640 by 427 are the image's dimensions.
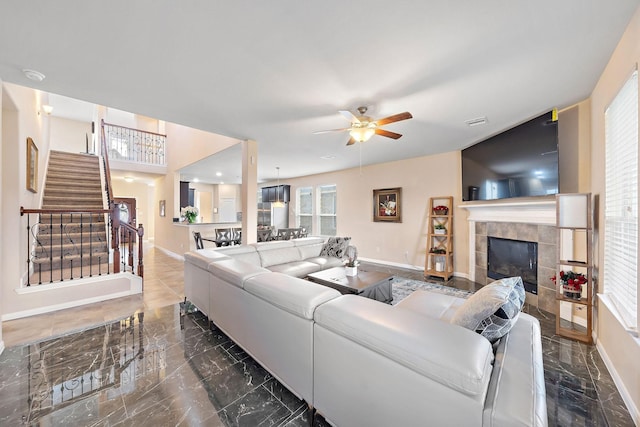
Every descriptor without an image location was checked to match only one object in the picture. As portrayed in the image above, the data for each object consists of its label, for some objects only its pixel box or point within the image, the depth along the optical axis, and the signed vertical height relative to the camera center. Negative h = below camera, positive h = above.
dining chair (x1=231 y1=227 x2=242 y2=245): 5.45 -0.52
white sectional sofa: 0.95 -0.69
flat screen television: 3.05 +0.75
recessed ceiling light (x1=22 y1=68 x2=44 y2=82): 2.19 +1.24
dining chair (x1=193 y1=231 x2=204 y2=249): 5.54 -0.62
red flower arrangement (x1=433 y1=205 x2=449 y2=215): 5.02 +0.09
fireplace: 3.56 -0.71
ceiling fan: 2.67 +1.01
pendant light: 7.83 +0.56
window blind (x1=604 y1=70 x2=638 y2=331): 1.76 +0.12
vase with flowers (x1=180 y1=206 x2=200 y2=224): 6.51 -0.04
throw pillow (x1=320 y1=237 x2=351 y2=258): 4.79 -0.66
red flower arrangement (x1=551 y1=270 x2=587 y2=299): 2.55 -0.71
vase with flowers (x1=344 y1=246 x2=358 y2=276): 3.36 -0.75
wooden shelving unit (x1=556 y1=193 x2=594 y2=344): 2.45 -0.48
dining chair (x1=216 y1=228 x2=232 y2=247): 5.26 -0.51
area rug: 3.88 -1.26
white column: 4.23 +0.37
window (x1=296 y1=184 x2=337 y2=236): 7.69 +0.14
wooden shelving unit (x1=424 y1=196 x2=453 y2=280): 4.89 -0.55
